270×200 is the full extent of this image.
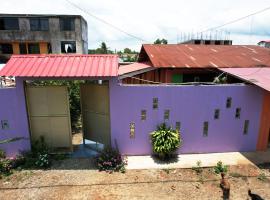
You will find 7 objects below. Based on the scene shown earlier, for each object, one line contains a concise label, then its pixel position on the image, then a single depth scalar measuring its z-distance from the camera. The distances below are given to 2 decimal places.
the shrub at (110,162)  8.14
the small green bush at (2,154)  8.32
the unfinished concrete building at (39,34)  31.41
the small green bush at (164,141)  8.55
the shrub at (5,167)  7.86
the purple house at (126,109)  8.26
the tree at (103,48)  75.54
